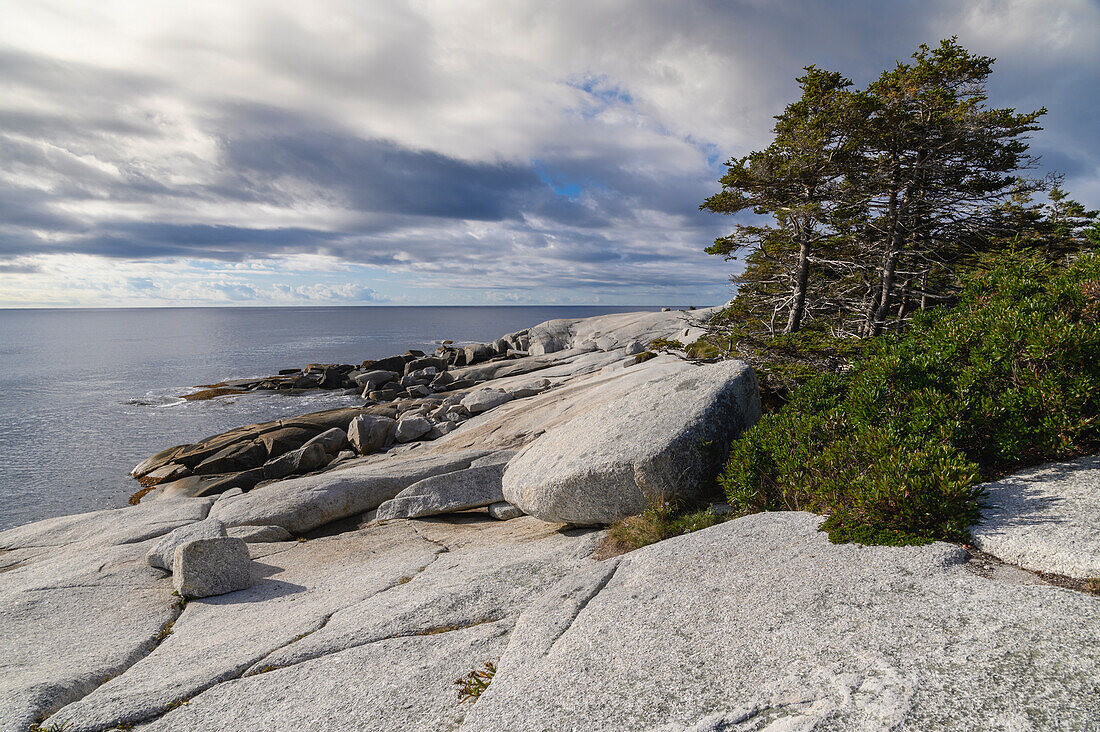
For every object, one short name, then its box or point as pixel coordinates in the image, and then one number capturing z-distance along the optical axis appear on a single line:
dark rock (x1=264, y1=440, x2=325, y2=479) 20.81
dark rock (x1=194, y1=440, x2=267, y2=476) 22.64
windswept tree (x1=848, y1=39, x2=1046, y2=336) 16.11
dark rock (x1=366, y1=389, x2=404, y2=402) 38.06
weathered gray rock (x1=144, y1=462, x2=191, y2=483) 22.45
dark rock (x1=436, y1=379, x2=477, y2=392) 38.03
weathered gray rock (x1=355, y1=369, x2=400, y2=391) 43.22
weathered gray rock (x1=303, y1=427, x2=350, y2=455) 22.89
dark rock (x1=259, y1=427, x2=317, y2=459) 23.83
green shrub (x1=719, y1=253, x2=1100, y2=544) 5.53
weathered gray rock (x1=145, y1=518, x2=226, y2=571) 9.97
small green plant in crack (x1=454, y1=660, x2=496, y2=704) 4.52
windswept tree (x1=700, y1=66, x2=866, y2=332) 15.14
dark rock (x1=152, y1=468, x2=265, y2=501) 20.19
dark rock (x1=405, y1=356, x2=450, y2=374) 48.53
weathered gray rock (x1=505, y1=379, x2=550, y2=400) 26.09
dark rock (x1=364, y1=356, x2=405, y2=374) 50.81
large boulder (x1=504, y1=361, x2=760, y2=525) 8.70
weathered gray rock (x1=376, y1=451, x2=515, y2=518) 12.42
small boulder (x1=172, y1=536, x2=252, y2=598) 8.53
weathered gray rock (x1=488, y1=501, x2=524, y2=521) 11.86
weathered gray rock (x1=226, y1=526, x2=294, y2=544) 11.92
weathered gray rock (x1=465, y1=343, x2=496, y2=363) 51.09
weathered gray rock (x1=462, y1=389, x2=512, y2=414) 25.38
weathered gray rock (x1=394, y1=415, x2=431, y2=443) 23.20
